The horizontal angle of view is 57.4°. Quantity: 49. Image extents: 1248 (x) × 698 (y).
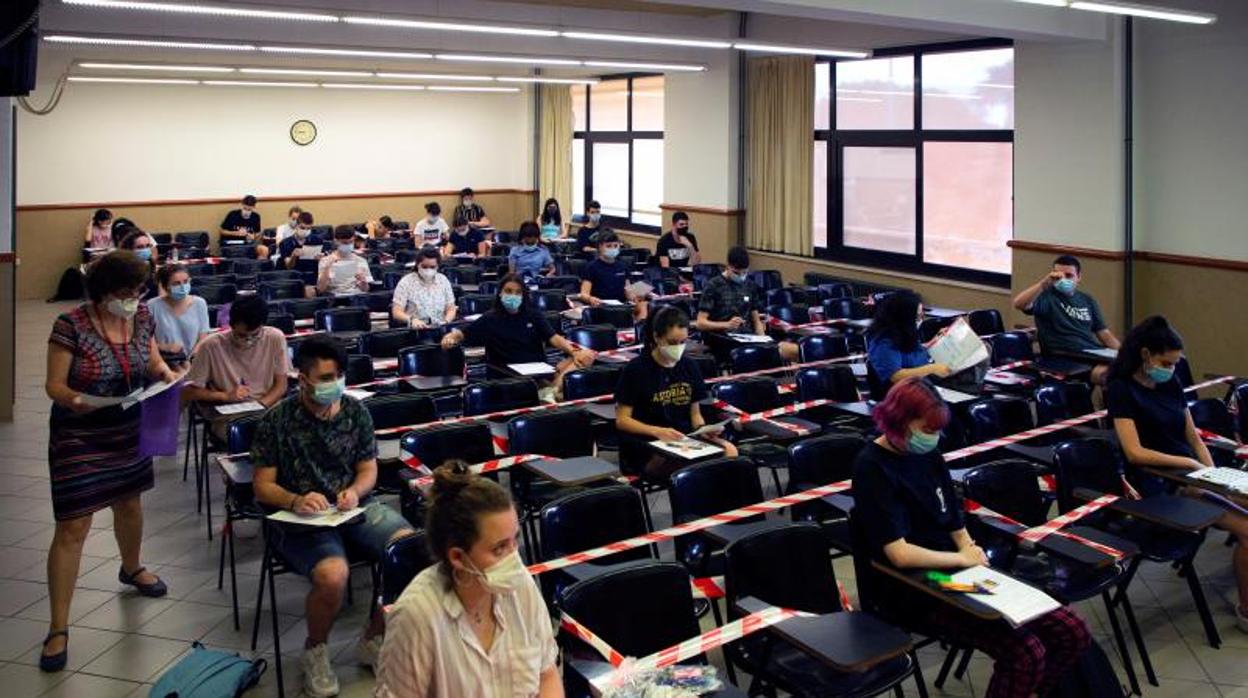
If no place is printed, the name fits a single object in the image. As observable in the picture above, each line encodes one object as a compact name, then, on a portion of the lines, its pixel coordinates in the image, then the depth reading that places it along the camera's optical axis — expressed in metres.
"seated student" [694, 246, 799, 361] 8.85
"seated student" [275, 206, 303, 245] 14.68
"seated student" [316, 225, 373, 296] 11.35
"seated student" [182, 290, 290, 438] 6.34
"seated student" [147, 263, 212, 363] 7.37
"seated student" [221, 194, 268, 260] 17.55
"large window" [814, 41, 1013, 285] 11.61
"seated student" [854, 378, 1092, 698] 3.88
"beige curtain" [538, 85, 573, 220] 19.73
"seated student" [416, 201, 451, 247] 16.29
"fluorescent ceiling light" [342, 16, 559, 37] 9.52
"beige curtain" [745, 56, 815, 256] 13.89
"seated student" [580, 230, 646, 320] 10.72
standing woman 4.72
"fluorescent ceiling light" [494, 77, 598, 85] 16.73
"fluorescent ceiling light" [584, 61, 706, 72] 14.28
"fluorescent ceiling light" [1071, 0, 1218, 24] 7.79
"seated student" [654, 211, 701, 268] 13.42
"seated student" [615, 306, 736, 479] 5.88
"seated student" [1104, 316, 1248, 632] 5.37
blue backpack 4.19
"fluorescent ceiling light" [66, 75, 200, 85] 16.46
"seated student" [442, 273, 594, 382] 7.67
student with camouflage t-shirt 4.47
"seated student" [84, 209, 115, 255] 16.06
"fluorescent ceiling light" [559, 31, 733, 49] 10.57
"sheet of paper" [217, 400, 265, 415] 6.15
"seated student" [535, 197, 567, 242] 15.69
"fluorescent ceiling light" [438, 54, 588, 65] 13.11
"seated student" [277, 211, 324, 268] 14.37
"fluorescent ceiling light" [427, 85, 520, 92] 18.64
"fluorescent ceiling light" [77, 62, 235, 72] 14.88
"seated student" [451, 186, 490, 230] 19.48
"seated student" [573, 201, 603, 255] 15.04
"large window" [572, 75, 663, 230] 17.64
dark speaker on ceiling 5.52
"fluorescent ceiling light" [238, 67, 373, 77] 15.31
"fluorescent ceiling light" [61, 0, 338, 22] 8.64
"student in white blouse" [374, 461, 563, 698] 2.70
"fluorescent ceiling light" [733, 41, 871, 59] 11.59
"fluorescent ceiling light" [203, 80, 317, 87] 17.30
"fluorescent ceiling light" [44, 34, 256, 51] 11.59
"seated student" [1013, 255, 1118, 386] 8.10
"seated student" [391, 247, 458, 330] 9.28
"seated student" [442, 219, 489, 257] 15.57
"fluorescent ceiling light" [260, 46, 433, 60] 12.73
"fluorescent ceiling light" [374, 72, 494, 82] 17.33
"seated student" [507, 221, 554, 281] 12.26
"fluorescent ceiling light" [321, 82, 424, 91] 18.86
